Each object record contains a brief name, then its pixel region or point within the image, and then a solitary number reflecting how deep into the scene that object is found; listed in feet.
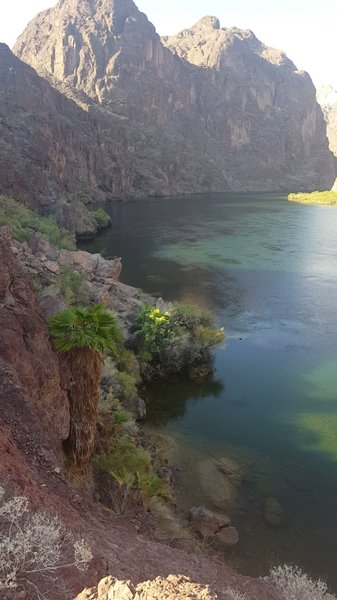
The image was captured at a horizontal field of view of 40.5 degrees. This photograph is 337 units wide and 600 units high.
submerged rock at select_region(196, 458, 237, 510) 58.23
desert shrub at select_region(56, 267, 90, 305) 91.13
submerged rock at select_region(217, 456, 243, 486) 62.28
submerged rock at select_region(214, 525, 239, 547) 50.55
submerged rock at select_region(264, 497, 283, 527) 55.06
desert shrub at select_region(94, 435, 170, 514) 44.98
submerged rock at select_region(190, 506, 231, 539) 51.01
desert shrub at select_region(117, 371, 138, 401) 73.58
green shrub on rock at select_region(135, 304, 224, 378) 92.32
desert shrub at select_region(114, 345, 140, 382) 84.94
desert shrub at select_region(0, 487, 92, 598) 20.79
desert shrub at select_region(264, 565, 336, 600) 32.30
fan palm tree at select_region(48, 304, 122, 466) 43.19
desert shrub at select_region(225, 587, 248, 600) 24.63
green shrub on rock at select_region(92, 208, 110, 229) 292.81
